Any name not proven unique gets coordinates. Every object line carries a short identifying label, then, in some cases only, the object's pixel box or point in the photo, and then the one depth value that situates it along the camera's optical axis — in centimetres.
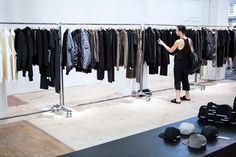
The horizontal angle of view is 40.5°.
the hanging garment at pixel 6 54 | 482
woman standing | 611
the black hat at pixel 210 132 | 218
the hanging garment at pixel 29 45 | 498
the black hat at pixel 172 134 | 218
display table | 197
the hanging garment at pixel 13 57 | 488
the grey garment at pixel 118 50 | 597
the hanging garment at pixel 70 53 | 543
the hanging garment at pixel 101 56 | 575
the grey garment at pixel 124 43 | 608
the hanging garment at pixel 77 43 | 552
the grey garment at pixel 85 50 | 551
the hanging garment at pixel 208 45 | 755
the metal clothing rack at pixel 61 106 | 544
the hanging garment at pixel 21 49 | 492
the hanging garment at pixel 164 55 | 675
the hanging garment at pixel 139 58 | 645
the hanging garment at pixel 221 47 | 798
